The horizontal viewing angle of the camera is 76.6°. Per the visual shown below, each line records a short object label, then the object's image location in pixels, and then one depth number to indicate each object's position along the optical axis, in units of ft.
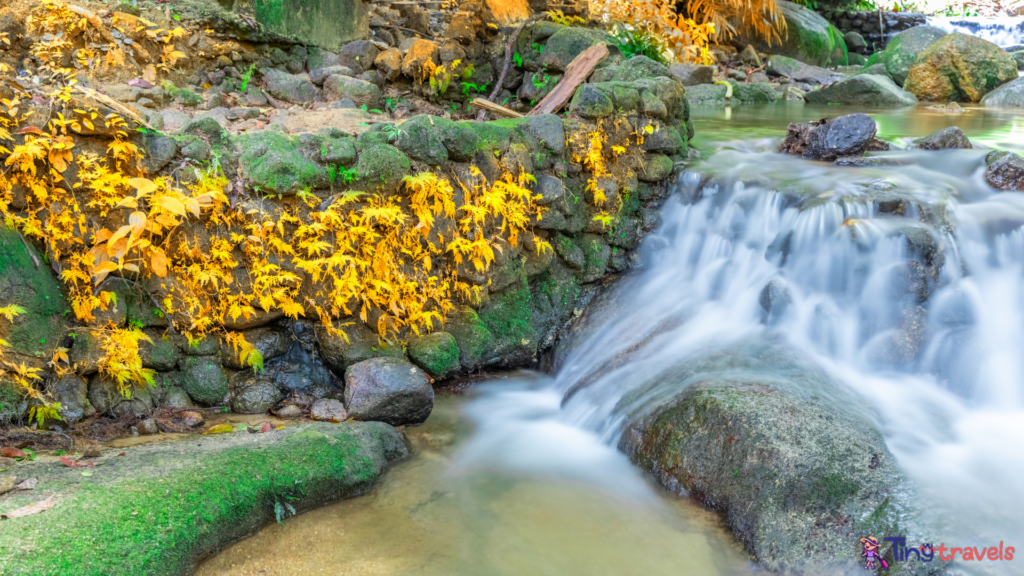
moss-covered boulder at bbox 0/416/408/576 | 9.16
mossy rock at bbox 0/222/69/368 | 12.35
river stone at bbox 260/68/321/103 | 20.89
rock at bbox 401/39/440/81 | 23.40
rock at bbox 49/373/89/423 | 12.78
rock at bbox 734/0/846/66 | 54.70
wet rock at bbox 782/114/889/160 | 22.65
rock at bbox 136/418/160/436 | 13.21
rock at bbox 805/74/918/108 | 40.57
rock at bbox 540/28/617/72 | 25.27
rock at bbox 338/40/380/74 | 23.25
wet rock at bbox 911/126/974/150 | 22.57
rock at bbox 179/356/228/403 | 14.46
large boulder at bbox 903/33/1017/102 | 42.73
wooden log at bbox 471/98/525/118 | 20.80
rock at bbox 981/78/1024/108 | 40.04
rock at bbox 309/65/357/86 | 21.77
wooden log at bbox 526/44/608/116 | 21.03
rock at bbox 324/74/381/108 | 21.29
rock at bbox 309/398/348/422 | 14.56
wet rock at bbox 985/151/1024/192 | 19.11
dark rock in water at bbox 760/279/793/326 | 17.38
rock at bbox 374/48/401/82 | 23.29
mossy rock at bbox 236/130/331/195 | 14.20
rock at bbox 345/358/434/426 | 14.62
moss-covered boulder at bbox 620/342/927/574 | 10.99
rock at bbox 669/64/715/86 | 43.01
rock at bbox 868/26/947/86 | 46.29
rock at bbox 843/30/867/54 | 63.10
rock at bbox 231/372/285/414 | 14.73
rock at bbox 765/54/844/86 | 50.29
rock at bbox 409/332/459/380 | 16.40
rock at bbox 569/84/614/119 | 19.11
